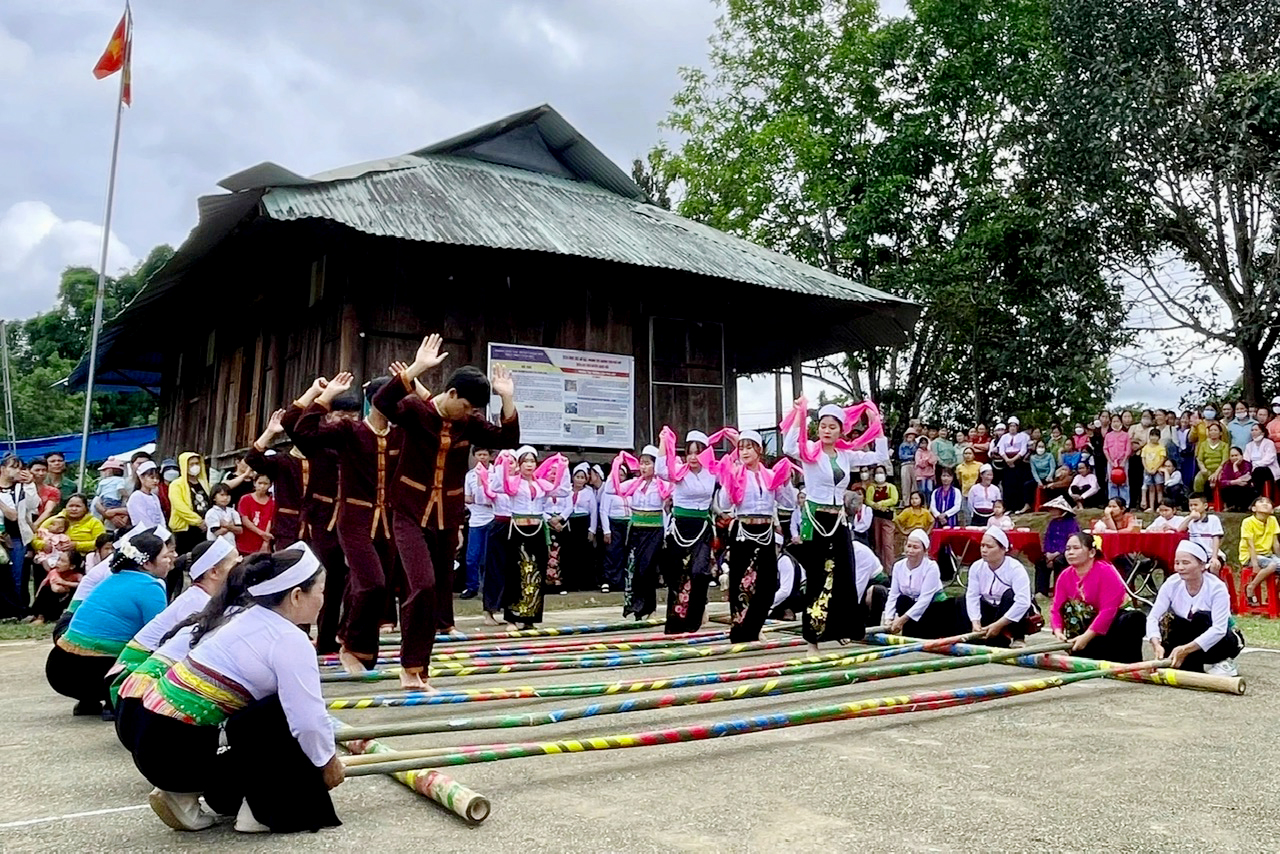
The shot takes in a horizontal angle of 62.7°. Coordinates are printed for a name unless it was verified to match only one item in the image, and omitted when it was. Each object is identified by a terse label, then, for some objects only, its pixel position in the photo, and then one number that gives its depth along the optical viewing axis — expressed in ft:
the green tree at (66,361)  112.78
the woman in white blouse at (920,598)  27.50
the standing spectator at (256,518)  31.04
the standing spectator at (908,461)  58.44
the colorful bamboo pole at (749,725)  12.35
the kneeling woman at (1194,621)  21.88
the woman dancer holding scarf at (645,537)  32.89
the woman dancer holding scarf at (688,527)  29.22
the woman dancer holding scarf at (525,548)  32.35
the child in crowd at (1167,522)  38.01
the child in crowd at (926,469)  55.42
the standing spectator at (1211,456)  48.06
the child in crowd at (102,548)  22.54
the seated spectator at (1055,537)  38.24
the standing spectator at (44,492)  37.99
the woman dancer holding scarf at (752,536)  26.55
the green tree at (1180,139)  58.65
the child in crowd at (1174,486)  49.16
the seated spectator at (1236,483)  46.75
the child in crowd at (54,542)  33.81
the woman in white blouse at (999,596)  25.49
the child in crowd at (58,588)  33.24
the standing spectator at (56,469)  39.42
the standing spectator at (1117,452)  51.52
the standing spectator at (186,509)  34.24
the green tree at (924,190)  69.56
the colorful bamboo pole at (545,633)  26.94
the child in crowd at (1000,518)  40.29
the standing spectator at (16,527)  35.99
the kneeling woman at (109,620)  17.13
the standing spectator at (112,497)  36.19
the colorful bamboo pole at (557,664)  20.31
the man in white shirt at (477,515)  34.94
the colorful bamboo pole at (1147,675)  20.36
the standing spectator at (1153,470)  49.73
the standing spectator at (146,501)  32.83
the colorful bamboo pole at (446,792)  11.35
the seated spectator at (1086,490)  52.63
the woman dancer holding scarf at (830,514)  25.52
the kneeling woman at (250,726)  10.91
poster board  46.96
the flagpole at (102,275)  48.47
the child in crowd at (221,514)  32.45
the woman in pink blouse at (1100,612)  23.65
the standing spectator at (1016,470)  56.18
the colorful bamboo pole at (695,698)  13.87
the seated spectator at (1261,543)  37.88
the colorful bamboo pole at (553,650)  23.14
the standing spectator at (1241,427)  48.62
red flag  56.49
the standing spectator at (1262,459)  45.62
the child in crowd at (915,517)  47.11
